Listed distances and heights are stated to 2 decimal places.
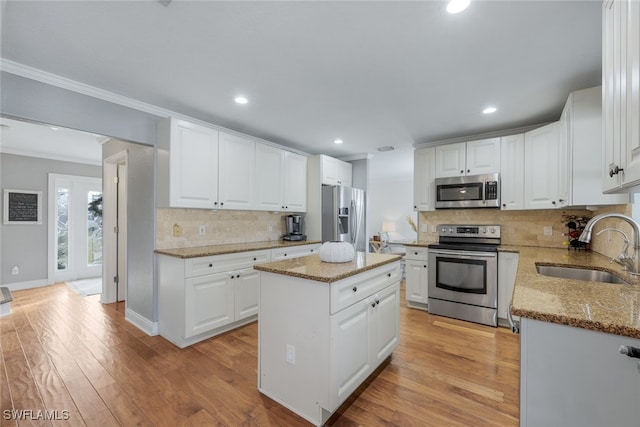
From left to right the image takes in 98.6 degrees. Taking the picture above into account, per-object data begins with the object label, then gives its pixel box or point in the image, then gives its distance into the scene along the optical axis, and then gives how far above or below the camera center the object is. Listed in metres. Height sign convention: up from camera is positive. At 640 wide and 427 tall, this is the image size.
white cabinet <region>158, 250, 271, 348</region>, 2.65 -0.84
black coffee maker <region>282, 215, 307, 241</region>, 4.35 -0.21
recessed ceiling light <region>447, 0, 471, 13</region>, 1.45 +1.12
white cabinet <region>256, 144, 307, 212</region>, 3.78 +0.50
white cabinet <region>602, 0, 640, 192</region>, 0.93 +0.46
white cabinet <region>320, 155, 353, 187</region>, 4.46 +0.73
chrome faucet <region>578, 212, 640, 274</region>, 1.49 -0.19
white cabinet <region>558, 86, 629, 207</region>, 2.27 +0.56
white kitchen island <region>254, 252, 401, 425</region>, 1.62 -0.76
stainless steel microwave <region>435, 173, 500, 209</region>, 3.45 +0.30
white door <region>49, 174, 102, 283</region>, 5.14 -0.25
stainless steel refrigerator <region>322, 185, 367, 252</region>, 4.31 +0.00
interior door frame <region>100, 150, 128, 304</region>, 3.96 -0.19
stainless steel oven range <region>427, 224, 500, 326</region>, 3.17 -0.75
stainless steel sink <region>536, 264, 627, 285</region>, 1.82 -0.43
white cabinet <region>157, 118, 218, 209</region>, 2.81 +0.52
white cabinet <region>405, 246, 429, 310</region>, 3.65 -0.85
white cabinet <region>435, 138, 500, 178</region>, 3.48 +0.74
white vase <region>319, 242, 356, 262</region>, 2.07 -0.29
